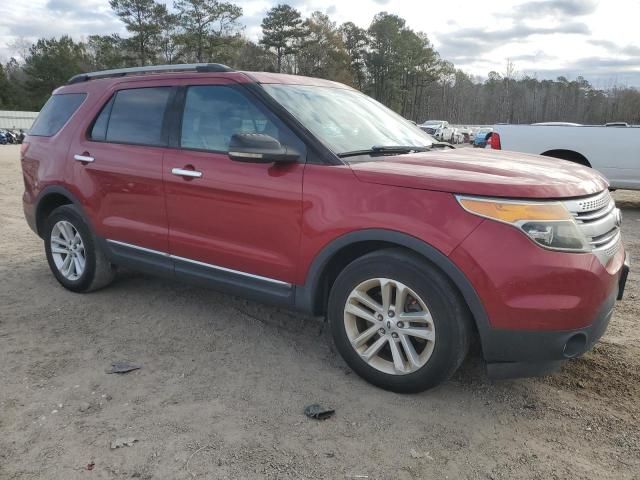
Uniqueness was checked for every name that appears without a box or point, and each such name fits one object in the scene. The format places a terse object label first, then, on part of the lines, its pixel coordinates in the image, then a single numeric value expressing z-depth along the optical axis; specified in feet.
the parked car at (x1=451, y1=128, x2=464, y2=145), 138.84
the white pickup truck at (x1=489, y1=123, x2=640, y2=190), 30.32
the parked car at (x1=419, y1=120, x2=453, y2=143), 129.50
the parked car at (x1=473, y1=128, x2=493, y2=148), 104.83
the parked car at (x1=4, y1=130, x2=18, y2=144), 124.36
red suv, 8.64
